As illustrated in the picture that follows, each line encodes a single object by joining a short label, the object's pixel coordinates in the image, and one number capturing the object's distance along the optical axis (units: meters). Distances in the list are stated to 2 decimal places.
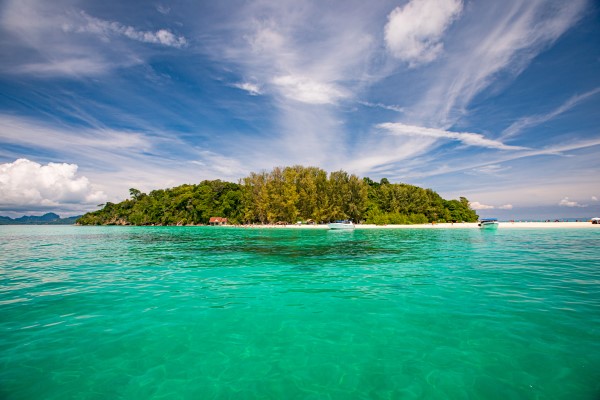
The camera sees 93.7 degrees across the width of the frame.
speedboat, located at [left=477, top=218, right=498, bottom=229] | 71.25
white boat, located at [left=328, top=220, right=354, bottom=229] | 75.49
